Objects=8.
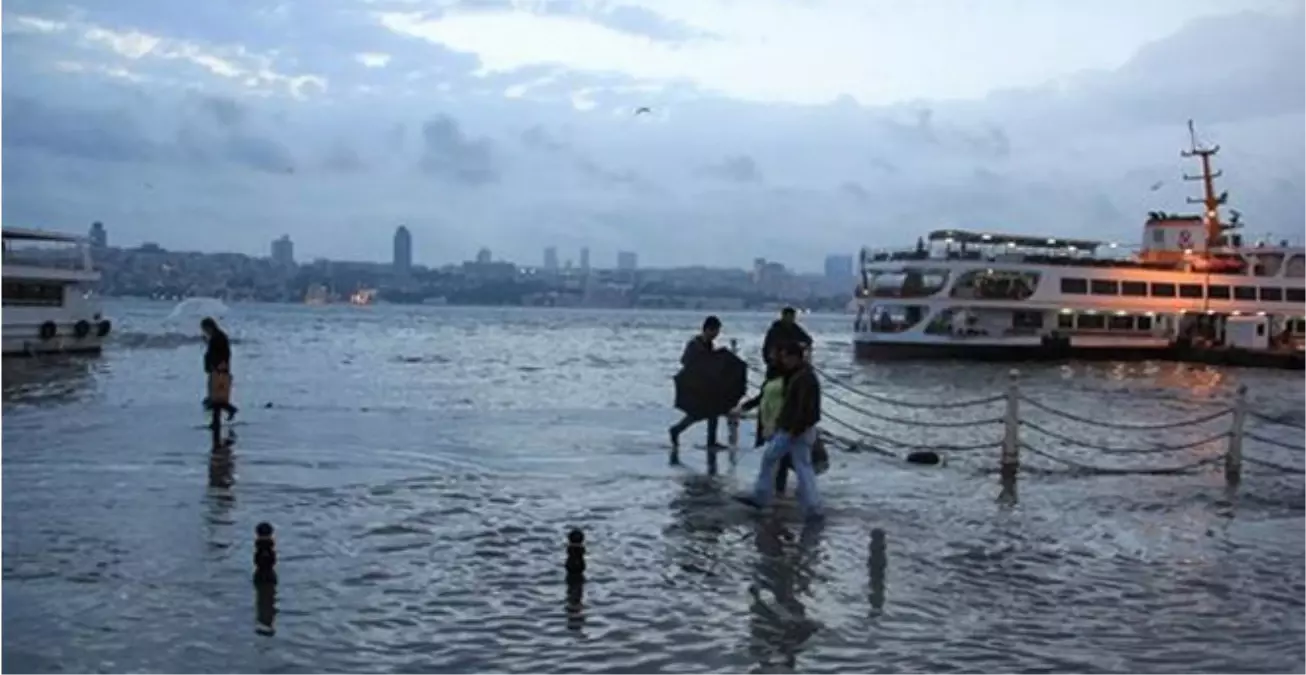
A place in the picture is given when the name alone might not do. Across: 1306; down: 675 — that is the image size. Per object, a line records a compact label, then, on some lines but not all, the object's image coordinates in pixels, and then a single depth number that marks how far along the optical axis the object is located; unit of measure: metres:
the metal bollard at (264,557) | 9.89
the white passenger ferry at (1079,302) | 67.06
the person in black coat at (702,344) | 16.77
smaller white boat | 49.44
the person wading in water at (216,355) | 19.61
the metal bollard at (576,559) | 10.12
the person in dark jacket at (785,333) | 15.61
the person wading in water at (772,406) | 13.58
